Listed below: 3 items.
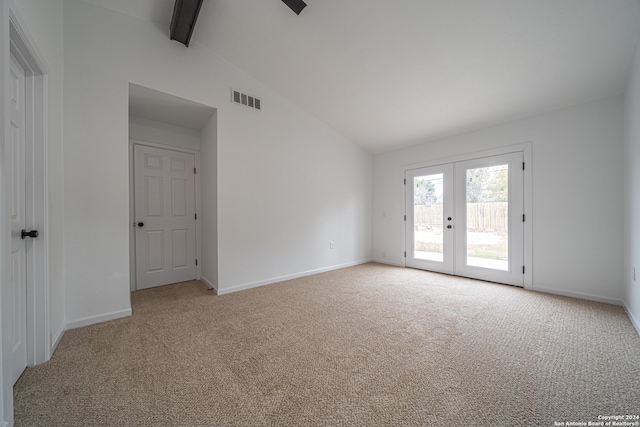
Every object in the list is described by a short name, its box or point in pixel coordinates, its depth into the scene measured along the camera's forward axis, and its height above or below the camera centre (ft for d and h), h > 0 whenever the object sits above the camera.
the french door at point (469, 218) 11.45 -0.39
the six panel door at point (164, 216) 11.46 -0.23
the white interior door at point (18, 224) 5.15 -0.27
